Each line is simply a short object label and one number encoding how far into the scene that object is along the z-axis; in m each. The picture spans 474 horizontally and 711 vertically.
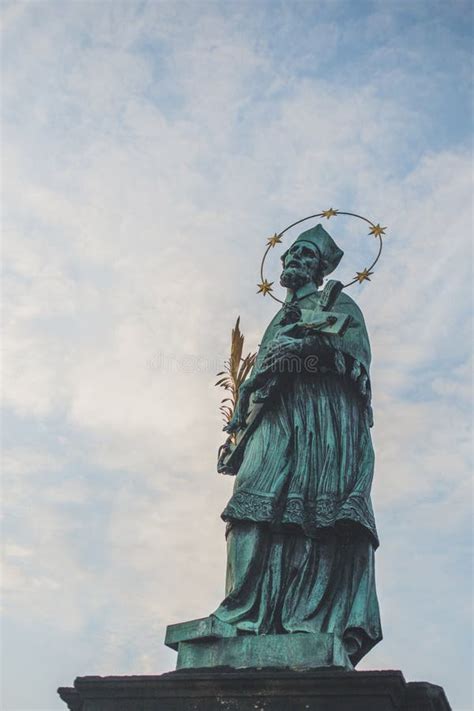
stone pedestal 7.00
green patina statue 8.07
